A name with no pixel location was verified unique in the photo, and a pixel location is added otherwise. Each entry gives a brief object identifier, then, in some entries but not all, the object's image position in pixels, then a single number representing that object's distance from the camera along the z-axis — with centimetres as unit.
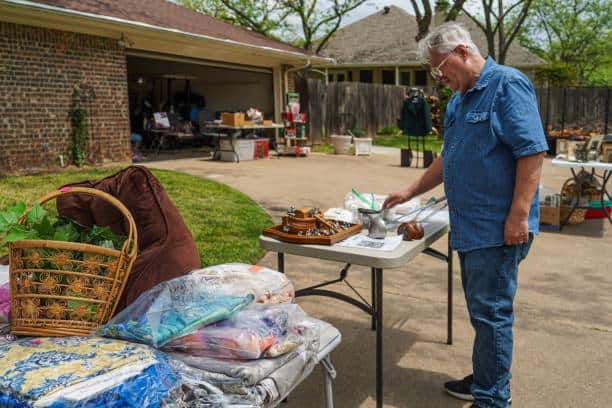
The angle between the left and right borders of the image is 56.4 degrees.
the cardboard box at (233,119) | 1326
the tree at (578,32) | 4141
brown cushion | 255
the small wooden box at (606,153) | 681
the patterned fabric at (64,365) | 157
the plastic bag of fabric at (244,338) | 184
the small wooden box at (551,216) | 687
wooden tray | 264
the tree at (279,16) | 3059
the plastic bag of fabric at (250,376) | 176
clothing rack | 1232
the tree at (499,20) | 2458
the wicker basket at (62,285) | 205
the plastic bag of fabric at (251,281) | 217
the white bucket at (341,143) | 1542
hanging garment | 1242
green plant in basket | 214
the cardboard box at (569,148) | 714
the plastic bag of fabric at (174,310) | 188
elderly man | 239
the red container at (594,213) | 724
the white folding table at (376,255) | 247
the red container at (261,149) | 1399
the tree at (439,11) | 1898
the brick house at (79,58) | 933
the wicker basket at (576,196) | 703
